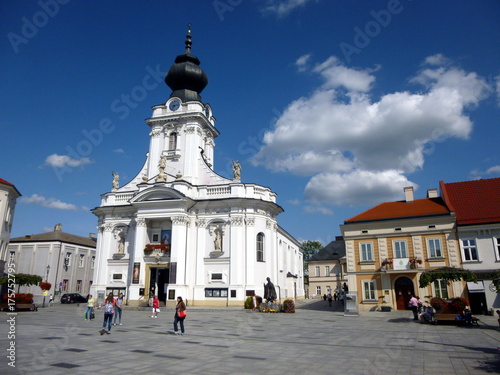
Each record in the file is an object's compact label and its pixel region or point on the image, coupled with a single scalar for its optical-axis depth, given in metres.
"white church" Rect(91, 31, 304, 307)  33.47
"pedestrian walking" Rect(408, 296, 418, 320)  21.69
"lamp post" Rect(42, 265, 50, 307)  44.84
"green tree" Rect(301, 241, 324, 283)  82.12
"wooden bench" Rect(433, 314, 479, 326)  18.50
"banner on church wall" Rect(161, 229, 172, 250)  35.24
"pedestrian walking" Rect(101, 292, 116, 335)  13.71
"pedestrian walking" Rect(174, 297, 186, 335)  14.08
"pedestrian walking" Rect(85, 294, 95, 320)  19.30
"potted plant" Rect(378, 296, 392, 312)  27.80
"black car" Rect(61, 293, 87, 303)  42.69
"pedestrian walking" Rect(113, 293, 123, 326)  17.10
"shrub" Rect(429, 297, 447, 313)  19.28
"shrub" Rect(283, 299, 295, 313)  27.72
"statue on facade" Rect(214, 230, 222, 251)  34.72
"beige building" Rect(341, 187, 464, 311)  27.86
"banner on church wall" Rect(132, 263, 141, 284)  33.44
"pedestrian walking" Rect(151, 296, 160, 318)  22.14
